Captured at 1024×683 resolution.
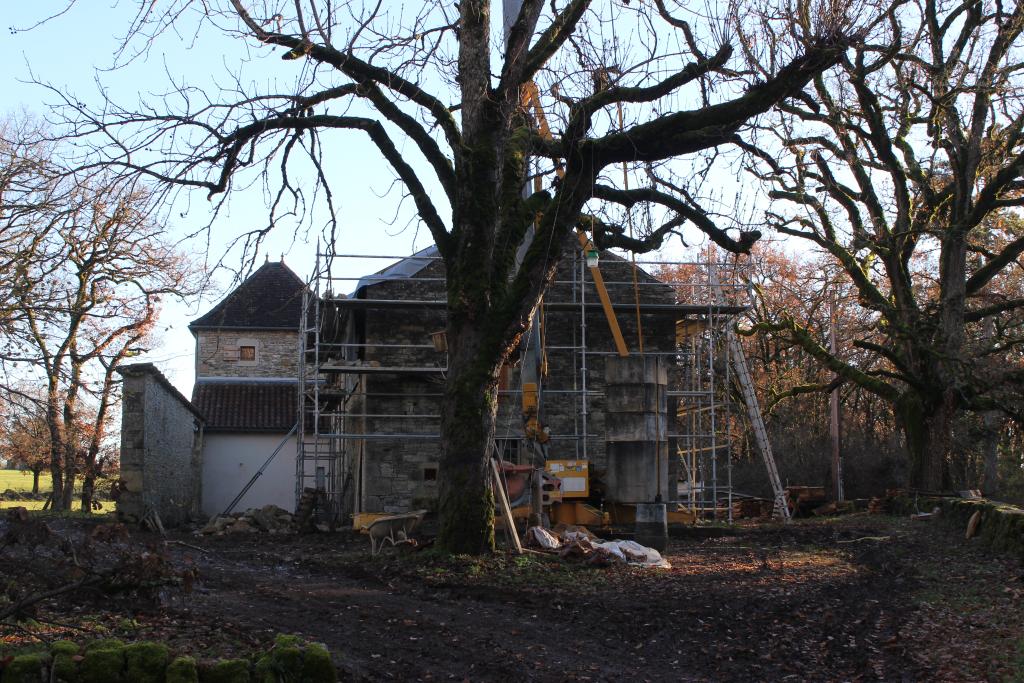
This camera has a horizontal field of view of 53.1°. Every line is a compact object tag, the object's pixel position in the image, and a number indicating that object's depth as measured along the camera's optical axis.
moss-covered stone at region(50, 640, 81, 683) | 5.90
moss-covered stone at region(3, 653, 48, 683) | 5.79
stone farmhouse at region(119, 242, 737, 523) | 20.89
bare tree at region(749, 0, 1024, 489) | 20.06
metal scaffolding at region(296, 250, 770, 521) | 20.95
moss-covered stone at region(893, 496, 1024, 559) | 12.80
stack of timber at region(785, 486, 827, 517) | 26.27
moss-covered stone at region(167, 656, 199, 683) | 5.99
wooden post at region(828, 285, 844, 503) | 29.53
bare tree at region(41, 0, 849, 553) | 11.39
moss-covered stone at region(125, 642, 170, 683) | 6.00
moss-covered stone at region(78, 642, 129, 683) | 5.98
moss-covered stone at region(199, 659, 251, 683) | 6.07
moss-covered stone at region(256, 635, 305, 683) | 6.15
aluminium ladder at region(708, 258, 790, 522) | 24.16
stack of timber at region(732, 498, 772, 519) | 26.35
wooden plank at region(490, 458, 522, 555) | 12.99
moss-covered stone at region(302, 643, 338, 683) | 6.27
